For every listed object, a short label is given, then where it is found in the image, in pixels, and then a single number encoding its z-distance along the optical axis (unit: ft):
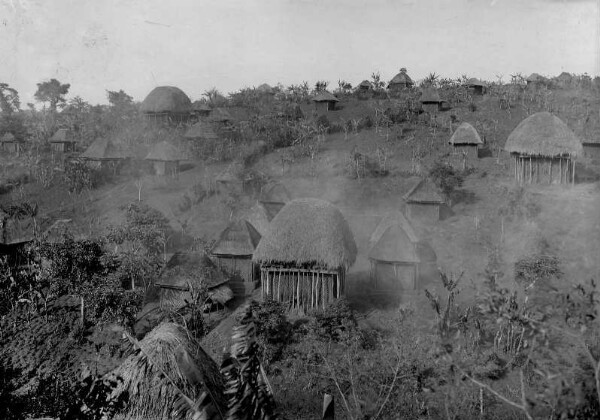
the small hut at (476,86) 140.36
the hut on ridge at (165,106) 130.72
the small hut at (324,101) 138.21
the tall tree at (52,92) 164.25
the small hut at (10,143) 124.67
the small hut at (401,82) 157.48
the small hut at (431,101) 125.80
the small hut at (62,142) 123.75
